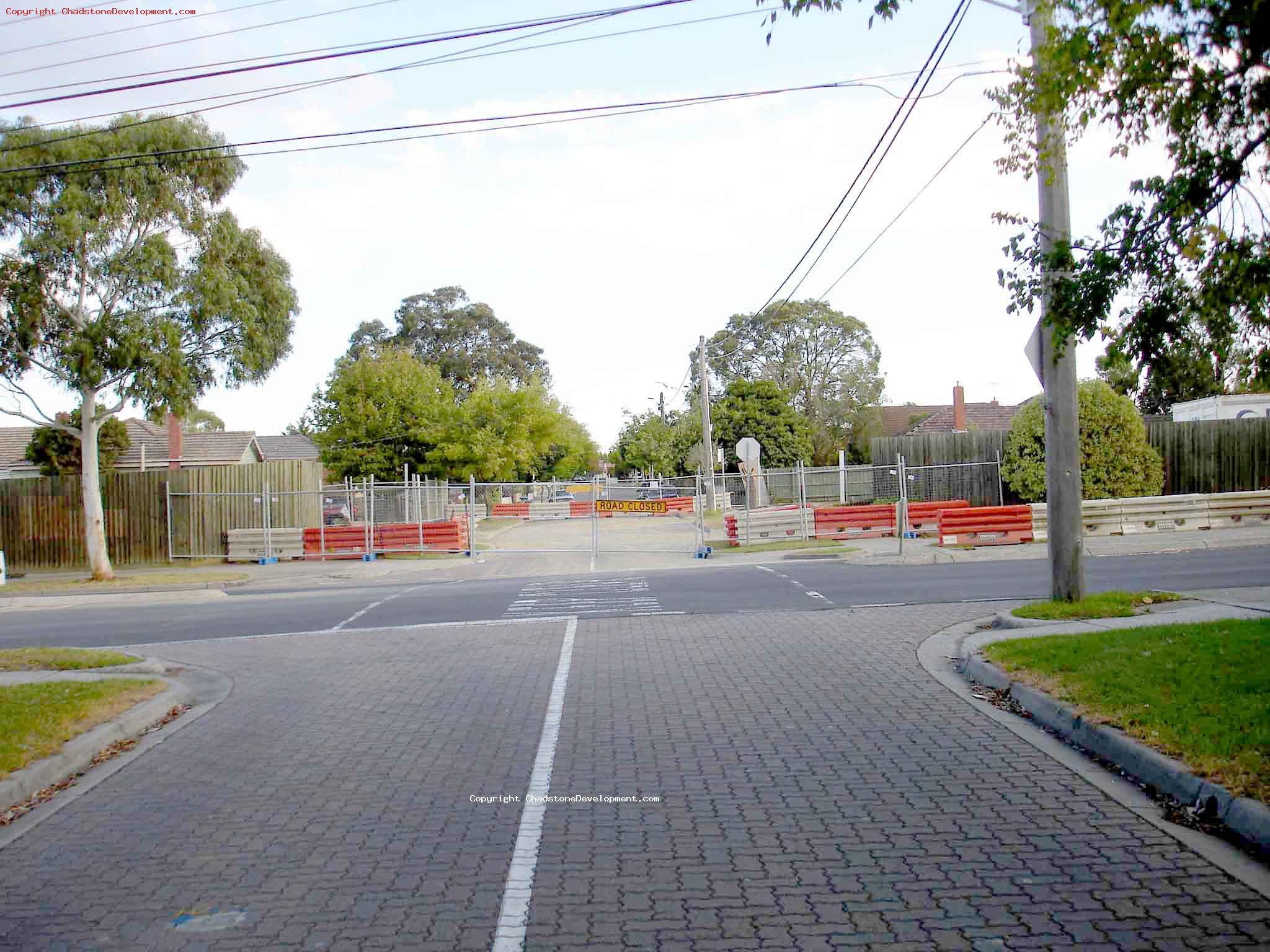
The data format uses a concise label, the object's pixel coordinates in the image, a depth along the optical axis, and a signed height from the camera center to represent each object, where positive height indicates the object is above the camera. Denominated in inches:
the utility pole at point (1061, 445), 457.7 +9.5
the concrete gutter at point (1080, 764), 193.2 -73.8
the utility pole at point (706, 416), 1577.3 +93.9
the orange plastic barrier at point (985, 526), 963.3 -51.9
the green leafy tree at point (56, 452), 1337.4 +60.0
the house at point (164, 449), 1863.9 +88.9
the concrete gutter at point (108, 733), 260.1 -73.6
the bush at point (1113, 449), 1034.7 +15.3
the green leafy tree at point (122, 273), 891.4 +197.7
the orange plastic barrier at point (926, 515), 1077.1 -45.1
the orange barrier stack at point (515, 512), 1583.2 -44.9
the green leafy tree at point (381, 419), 1945.1 +129.1
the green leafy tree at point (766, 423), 2245.3 +115.6
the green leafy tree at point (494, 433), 1924.2 +99.5
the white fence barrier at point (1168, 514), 980.6 -47.2
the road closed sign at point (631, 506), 1210.0 -29.1
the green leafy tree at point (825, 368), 2461.9 +250.8
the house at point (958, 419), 2066.9 +114.9
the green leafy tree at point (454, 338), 3221.0 +463.2
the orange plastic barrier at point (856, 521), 1101.7 -50.1
